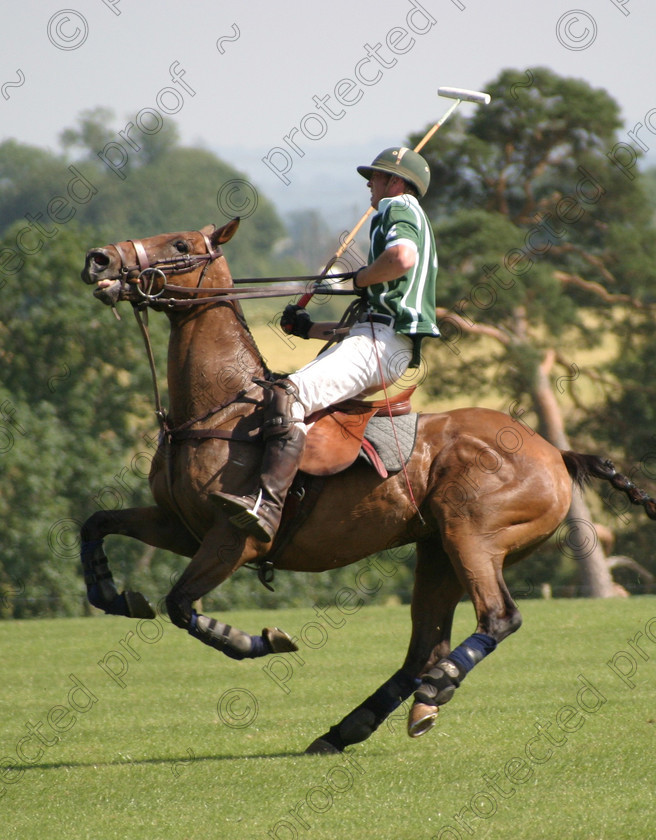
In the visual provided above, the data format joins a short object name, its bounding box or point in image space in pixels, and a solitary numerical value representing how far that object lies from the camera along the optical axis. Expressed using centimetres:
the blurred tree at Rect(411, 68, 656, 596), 4956
